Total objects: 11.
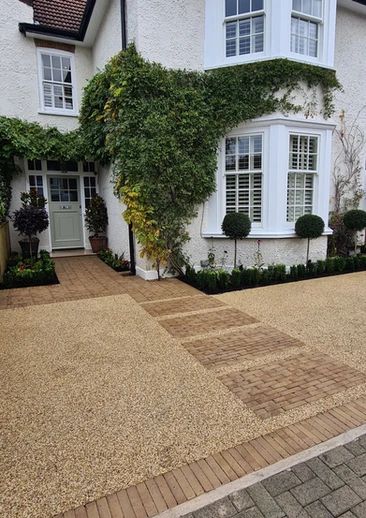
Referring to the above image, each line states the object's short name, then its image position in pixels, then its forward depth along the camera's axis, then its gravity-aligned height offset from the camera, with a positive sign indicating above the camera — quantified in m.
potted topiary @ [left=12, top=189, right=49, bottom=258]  8.61 -0.31
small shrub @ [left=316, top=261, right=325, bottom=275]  7.76 -1.41
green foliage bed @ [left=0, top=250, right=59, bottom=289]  6.80 -1.37
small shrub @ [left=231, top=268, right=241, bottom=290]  6.77 -1.46
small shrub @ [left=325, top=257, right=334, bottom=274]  7.91 -1.41
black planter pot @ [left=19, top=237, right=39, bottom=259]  9.28 -1.07
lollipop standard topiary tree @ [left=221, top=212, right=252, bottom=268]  7.29 -0.43
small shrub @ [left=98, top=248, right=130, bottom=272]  8.44 -1.39
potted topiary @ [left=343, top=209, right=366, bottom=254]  8.62 -0.39
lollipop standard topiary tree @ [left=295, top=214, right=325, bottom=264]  7.55 -0.48
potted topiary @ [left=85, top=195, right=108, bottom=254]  10.37 -0.43
